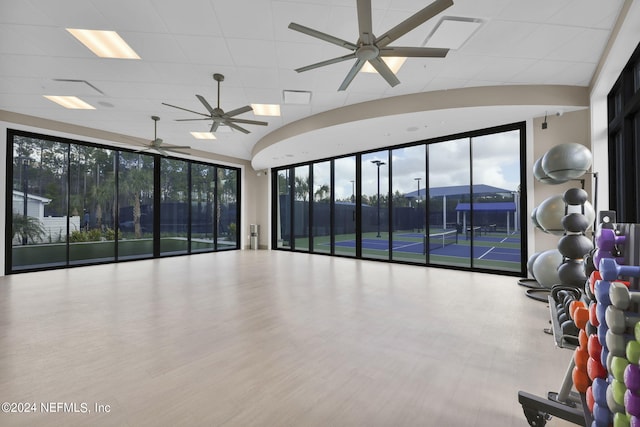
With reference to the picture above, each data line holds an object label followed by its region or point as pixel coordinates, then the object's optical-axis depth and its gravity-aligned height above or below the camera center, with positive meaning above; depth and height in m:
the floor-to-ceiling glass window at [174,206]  9.39 +0.34
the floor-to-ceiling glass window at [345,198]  9.19 +0.56
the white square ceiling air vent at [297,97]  5.43 +2.26
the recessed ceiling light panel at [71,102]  5.64 +2.28
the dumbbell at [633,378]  1.11 -0.62
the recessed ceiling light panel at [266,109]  6.14 +2.30
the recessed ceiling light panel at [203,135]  8.00 +2.24
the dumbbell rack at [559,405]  1.72 -1.16
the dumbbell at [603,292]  1.35 -0.36
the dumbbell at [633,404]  1.09 -0.70
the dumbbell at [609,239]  1.48 -0.12
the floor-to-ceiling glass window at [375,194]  8.43 +0.64
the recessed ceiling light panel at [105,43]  3.70 +2.29
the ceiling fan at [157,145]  6.71 +1.65
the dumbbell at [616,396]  1.21 -0.76
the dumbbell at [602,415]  1.35 -0.93
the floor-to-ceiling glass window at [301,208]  10.62 +0.29
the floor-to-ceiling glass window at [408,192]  7.78 +0.64
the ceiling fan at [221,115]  4.71 +1.70
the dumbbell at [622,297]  1.20 -0.34
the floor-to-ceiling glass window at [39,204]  6.77 +0.31
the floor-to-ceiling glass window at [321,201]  9.98 +0.50
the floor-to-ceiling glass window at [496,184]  6.27 +0.68
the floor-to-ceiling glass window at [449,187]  6.94 +0.69
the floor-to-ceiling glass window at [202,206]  10.25 +0.37
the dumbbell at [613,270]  1.29 -0.25
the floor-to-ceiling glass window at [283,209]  11.30 +0.28
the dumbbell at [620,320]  1.22 -0.44
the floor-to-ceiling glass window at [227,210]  11.03 +0.24
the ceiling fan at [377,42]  2.55 +1.72
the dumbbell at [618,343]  1.24 -0.54
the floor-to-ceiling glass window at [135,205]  8.50 +0.36
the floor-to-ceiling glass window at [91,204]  7.62 +0.34
